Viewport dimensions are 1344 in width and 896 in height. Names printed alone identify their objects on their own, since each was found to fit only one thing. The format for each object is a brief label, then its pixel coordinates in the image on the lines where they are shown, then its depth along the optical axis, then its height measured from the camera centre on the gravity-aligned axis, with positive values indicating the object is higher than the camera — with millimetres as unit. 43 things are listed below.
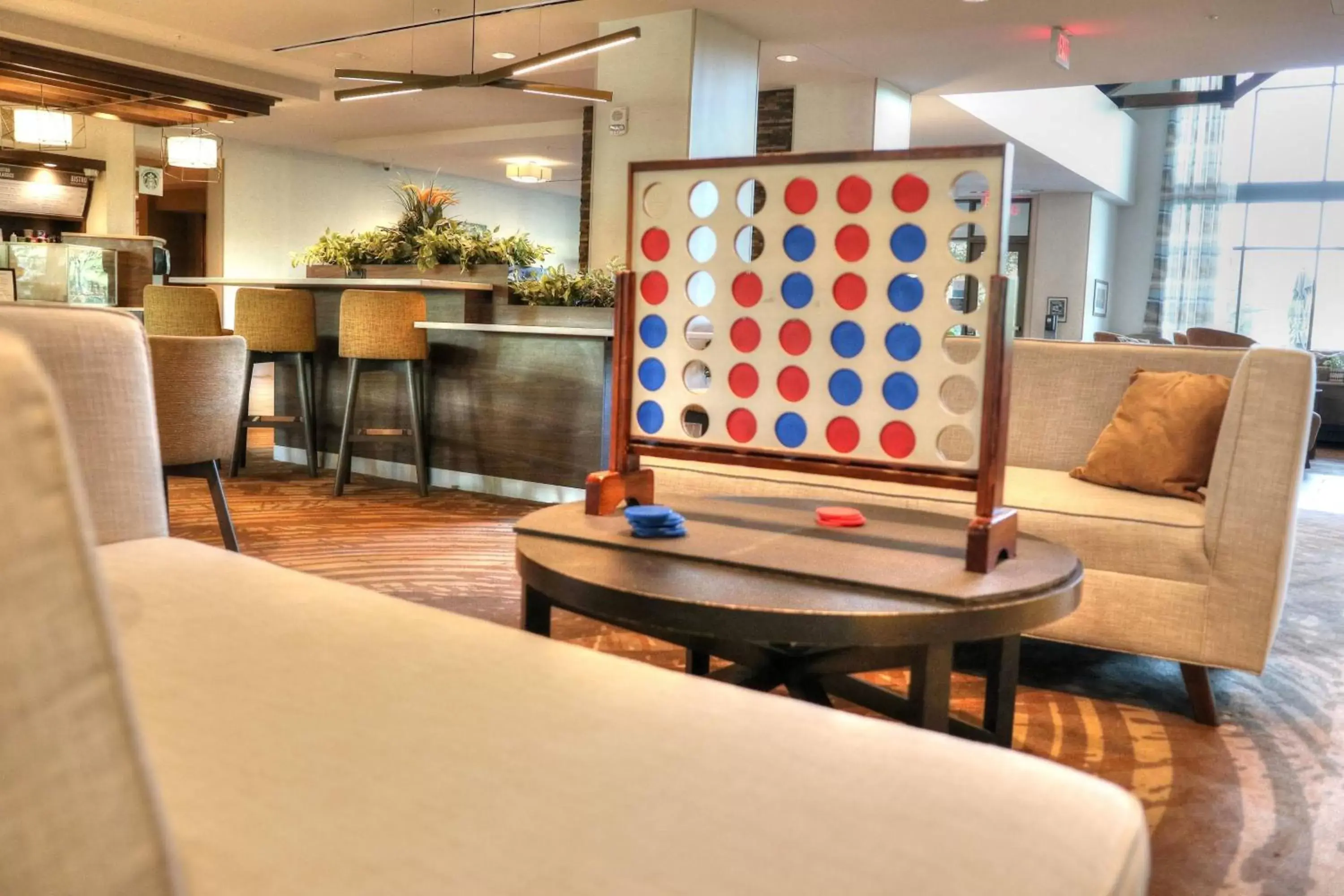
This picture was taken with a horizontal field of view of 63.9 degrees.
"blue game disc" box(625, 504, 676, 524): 1607 -276
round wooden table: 1283 -321
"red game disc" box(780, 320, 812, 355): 1705 -3
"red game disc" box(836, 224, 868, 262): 1634 +144
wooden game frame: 1509 -196
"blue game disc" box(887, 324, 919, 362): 1616 -3
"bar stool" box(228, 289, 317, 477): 5535 -87
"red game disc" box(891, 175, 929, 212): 1578 +215
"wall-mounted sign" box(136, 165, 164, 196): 10820 +1277
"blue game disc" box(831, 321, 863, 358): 1661 -2
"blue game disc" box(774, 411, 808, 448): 1731 -152
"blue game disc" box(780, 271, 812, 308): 1692 +71
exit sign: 6738 +1902
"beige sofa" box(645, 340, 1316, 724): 2430 -436
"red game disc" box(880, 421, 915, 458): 1641 -151
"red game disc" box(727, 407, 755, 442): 1777 -151
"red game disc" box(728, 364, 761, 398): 1764 -77
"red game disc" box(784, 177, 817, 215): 1670 +216
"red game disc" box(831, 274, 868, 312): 1647 +71
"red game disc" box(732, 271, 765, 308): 1744 +71
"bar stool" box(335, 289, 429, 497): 5133 -91
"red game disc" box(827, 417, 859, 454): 1686 -152
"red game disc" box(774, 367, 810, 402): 1721 -78
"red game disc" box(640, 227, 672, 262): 1802 +143
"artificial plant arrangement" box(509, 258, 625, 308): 5172 +175
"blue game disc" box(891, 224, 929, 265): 1590 +143
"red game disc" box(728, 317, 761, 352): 1752 -2
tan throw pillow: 2770 -224
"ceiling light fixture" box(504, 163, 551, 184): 12266 +1719
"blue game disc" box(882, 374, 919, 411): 1630 -78
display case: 7820 +235
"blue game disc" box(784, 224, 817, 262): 1679 +144
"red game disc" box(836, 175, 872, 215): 1624 +217
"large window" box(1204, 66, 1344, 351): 13047 +1740
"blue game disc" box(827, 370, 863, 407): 1673 -77
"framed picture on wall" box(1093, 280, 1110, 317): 13789 +659
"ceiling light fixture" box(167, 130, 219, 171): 8484 +1244
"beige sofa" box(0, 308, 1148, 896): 413 -335
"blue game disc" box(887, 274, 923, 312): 1606 +71
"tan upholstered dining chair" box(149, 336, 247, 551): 3238 -276
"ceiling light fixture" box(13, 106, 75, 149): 7906 +1296
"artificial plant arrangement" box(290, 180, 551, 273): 5570 +408
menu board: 10227 +1065
